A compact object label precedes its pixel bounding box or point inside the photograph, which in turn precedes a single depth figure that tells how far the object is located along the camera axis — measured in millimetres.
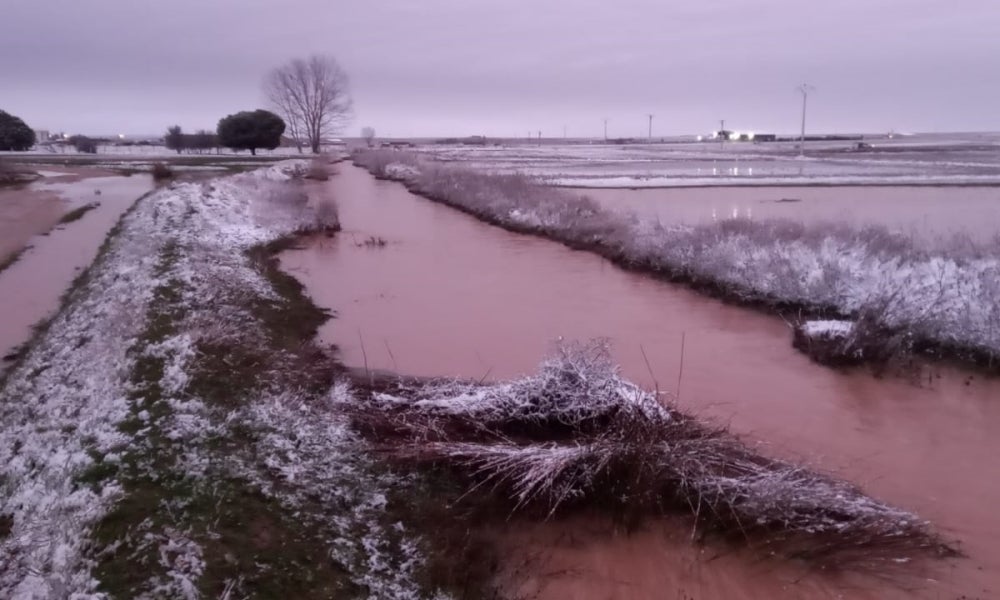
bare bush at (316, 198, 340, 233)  22250
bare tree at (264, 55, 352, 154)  72188
